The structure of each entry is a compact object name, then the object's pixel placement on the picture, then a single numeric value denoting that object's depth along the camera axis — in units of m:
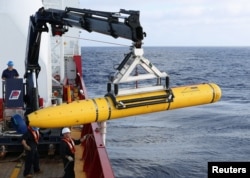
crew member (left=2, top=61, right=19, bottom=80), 12.09
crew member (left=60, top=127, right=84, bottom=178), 9.05
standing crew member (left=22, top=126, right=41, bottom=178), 9.68
